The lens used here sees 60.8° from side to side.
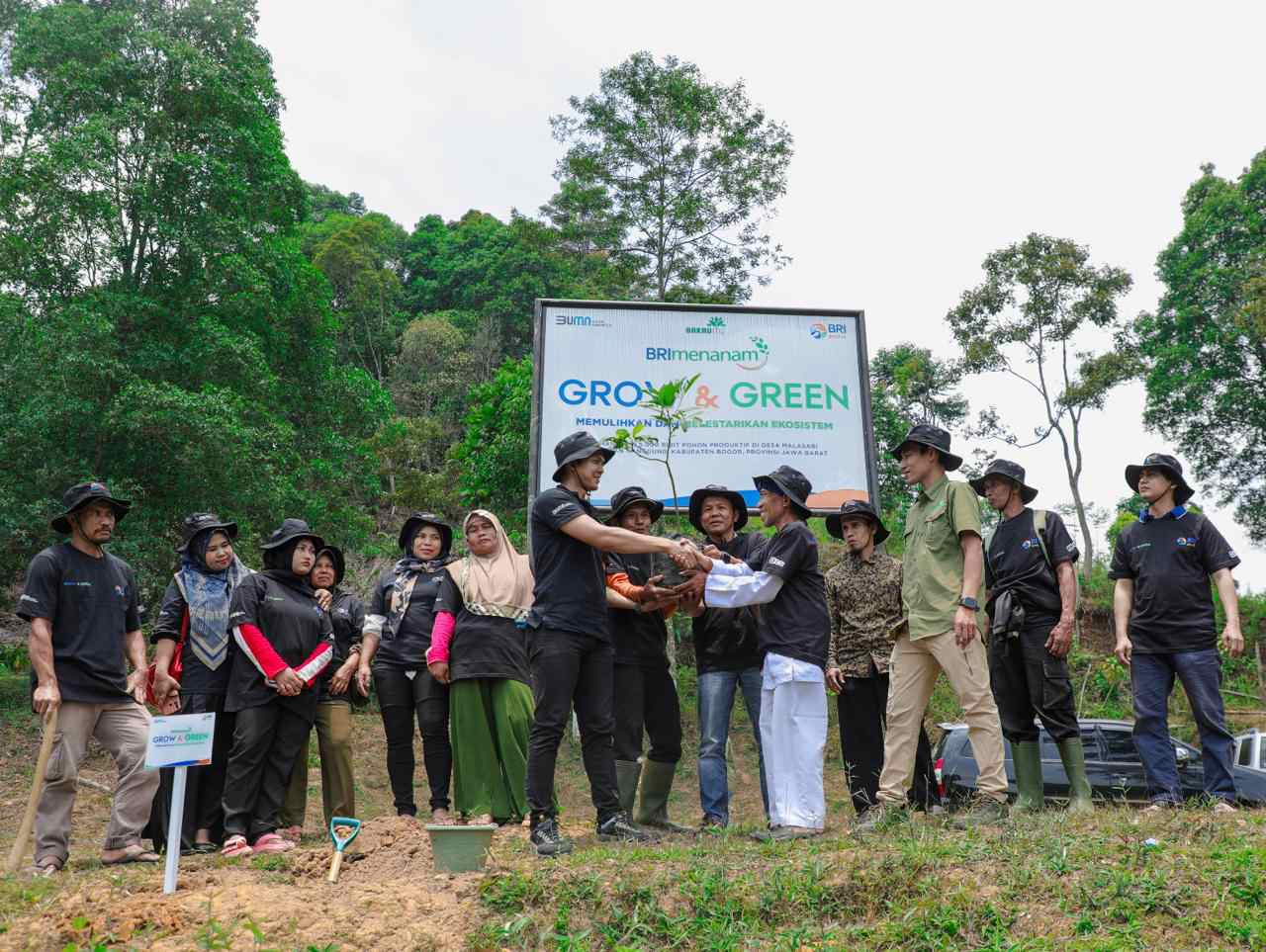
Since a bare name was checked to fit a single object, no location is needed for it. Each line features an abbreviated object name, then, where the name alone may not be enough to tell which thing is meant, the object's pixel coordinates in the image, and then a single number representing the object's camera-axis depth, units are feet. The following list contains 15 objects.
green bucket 13.30
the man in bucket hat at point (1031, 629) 16.93
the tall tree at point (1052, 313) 69.10
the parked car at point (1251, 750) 33.68
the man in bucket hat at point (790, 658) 16.17
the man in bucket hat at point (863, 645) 19.76
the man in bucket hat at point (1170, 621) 16.84
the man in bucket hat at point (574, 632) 14.75
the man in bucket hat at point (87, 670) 15.90
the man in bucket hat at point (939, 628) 16.78
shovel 14.43
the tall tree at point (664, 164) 65.05
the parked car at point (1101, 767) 29.25
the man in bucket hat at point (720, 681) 18.39
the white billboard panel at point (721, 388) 33.58
